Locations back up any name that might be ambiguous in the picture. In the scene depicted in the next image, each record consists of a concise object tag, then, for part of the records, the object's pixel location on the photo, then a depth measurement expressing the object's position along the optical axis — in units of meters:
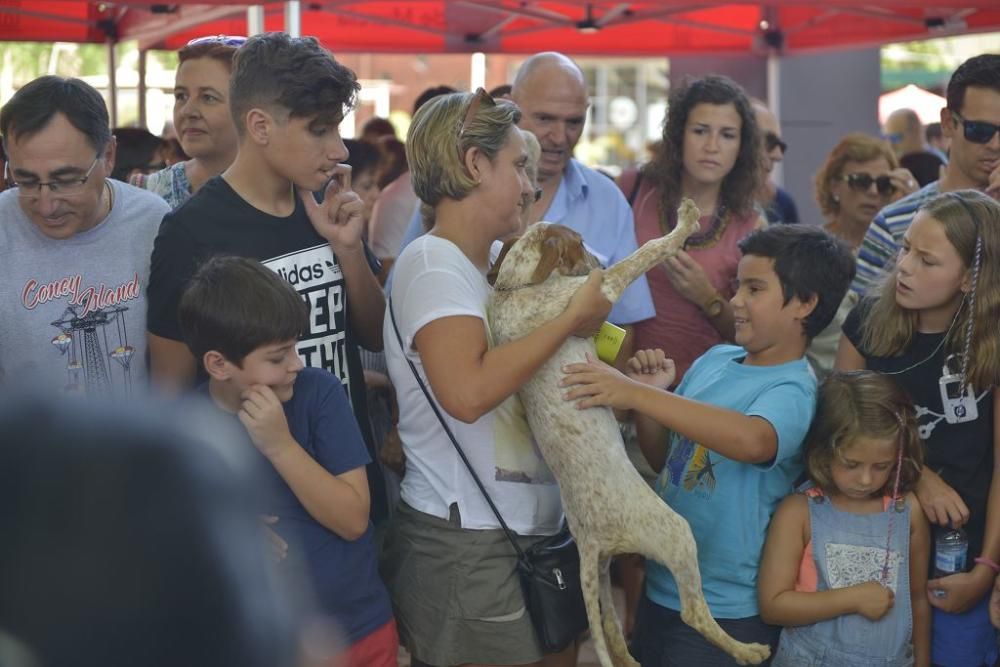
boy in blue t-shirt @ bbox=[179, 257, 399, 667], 2.21
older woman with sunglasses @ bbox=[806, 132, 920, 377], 4.89
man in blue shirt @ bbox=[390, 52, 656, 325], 3.37
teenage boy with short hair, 2.45
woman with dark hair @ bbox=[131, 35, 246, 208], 3.32
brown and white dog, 2.27
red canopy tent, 7.13
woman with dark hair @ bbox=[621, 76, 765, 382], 3.67
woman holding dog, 2.37
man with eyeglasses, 2.47
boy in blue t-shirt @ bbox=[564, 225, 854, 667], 2.55
